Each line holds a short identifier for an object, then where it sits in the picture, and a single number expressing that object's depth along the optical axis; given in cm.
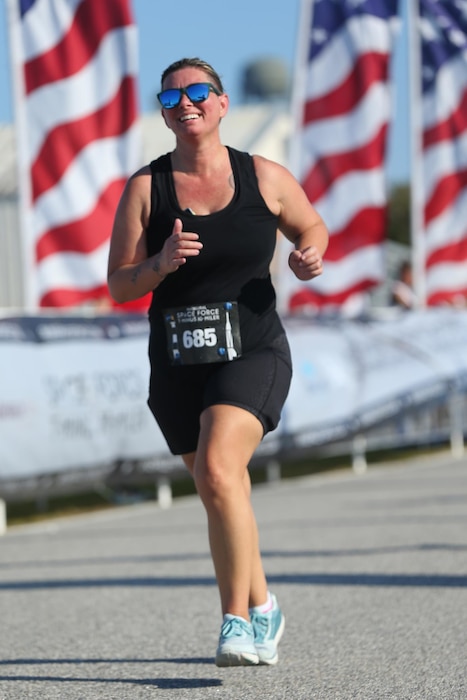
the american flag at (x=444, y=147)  1958
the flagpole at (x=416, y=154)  1976
